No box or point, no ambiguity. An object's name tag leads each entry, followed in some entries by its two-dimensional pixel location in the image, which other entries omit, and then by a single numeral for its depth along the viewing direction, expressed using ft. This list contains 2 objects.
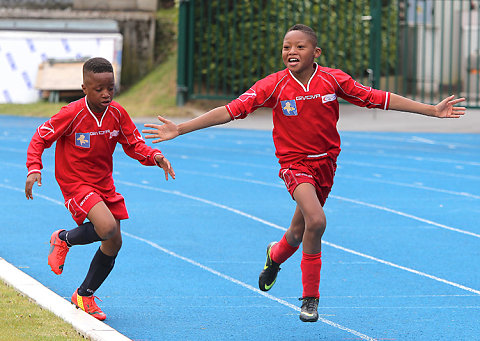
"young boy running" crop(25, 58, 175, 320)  40.29
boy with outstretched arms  39.88
